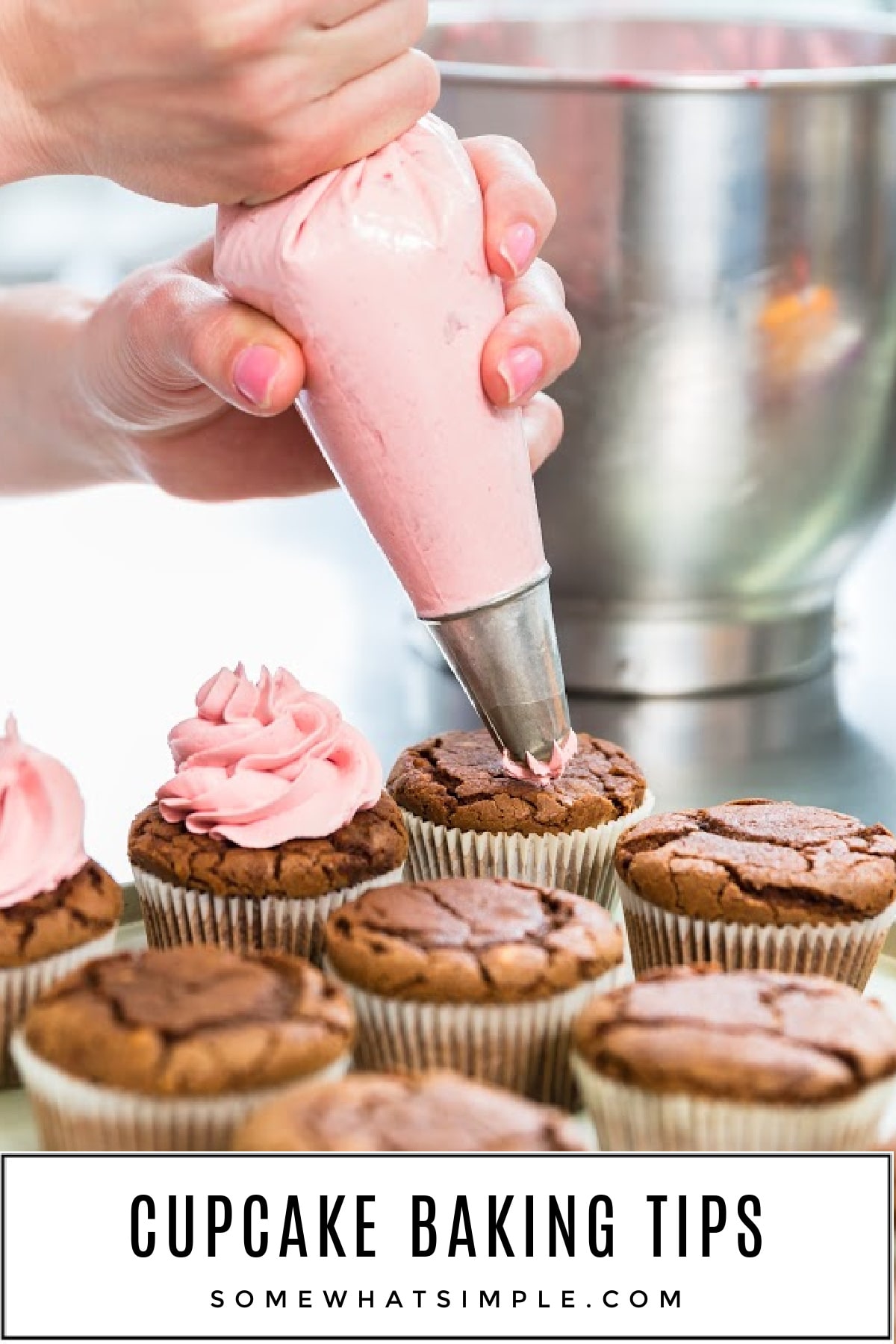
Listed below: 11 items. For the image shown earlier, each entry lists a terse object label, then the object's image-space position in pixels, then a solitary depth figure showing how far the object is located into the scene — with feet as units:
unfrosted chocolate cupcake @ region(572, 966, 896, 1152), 2.14
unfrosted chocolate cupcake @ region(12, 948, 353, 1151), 2.15
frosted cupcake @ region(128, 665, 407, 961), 2.50
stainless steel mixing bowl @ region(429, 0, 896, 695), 2.98
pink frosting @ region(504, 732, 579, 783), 2.59
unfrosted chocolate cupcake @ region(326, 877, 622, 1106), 2.31
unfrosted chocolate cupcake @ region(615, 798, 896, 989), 2.45
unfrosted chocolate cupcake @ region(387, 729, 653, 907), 2.62
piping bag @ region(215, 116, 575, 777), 2.26
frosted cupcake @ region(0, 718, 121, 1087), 2.37
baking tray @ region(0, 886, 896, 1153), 2.31
